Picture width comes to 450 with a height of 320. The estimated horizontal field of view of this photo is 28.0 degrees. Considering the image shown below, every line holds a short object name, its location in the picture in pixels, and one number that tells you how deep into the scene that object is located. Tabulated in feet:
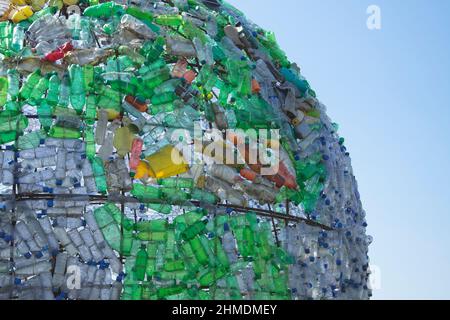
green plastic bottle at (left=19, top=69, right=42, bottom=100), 37.50
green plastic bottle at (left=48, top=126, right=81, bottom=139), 36.78
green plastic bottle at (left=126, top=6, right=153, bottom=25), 41.52
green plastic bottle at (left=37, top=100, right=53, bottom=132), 36.94
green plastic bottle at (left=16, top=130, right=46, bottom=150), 36.50
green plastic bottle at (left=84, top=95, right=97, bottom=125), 37.17
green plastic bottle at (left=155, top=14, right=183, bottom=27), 42.39
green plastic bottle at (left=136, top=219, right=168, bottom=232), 36.40
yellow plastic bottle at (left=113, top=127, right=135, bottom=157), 36.94
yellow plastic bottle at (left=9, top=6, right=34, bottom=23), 41.04
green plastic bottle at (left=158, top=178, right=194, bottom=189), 37.14
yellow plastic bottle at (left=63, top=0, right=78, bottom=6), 42.68
